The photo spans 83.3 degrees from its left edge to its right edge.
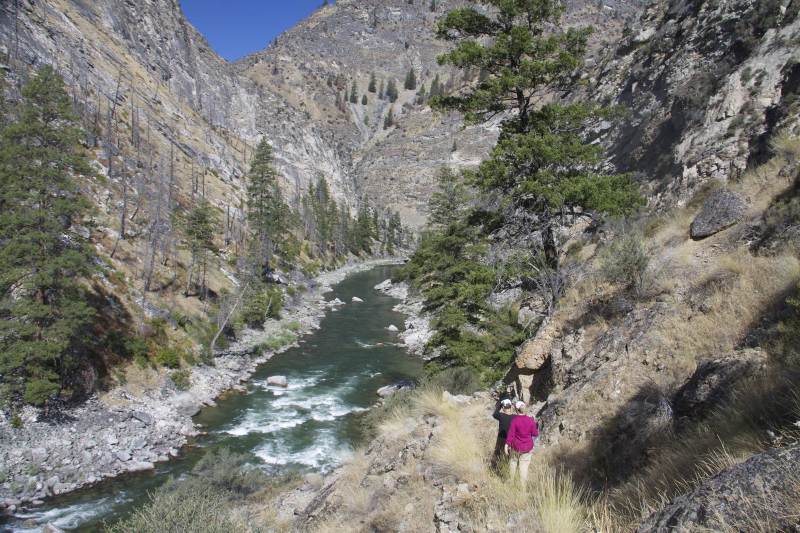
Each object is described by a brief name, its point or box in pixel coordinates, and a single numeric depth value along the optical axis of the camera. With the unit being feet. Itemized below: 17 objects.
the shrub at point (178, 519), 25.52
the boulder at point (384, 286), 235.07
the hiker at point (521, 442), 19.52
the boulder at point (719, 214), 31.96
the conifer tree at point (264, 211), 198.49
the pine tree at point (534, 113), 38.68
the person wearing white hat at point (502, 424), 21.16
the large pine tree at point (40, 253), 77.10
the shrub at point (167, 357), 104.47
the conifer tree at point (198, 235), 138.92
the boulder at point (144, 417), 82.28
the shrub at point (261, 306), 141.82
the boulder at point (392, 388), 96.36
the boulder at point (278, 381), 104.88
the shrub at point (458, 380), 60.44
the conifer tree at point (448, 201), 86.22
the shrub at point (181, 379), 98.89
